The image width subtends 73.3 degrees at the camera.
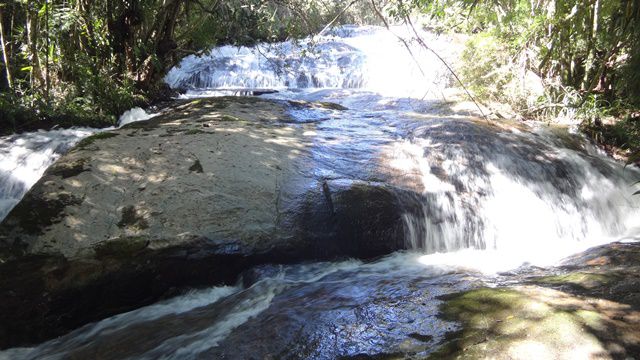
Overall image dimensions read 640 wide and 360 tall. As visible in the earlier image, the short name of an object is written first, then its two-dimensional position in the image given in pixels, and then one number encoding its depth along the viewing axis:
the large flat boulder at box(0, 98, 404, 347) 3.22
